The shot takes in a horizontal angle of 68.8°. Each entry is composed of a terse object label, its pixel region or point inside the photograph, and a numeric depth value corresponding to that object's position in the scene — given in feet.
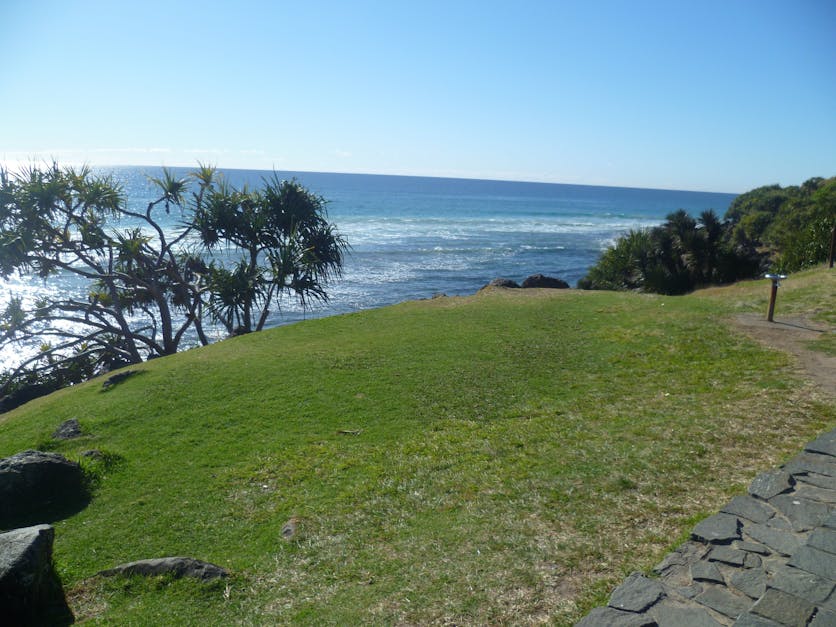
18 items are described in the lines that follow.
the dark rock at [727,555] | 16.15
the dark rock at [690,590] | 15.06
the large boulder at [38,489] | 25.89
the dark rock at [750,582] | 14.80
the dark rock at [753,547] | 16.46
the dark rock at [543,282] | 89.10
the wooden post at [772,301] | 44.21
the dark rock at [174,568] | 19.36
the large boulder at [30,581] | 17.20
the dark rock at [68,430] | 35.58
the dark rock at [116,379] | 46.12
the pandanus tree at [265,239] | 63.52
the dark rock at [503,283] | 83.10
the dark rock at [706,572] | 15.52
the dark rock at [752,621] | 13.30
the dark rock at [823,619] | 13.07
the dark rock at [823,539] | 15.94
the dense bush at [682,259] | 101.14
